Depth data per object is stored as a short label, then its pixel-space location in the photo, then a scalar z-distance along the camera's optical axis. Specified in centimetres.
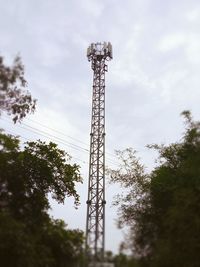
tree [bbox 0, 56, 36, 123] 1859
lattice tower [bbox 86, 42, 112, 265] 2870
